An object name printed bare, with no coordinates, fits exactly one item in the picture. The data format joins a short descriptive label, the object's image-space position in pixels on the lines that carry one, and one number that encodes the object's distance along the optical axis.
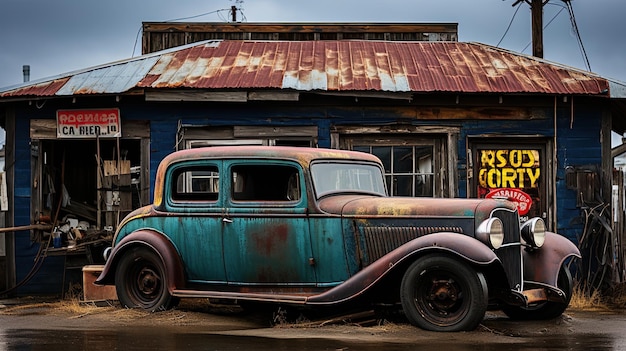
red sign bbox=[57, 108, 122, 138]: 12.22
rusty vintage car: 7.30
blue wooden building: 12.09
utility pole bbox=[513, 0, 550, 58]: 16.41
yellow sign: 12.30
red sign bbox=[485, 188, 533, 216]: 12.22
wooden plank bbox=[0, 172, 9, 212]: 12.20
